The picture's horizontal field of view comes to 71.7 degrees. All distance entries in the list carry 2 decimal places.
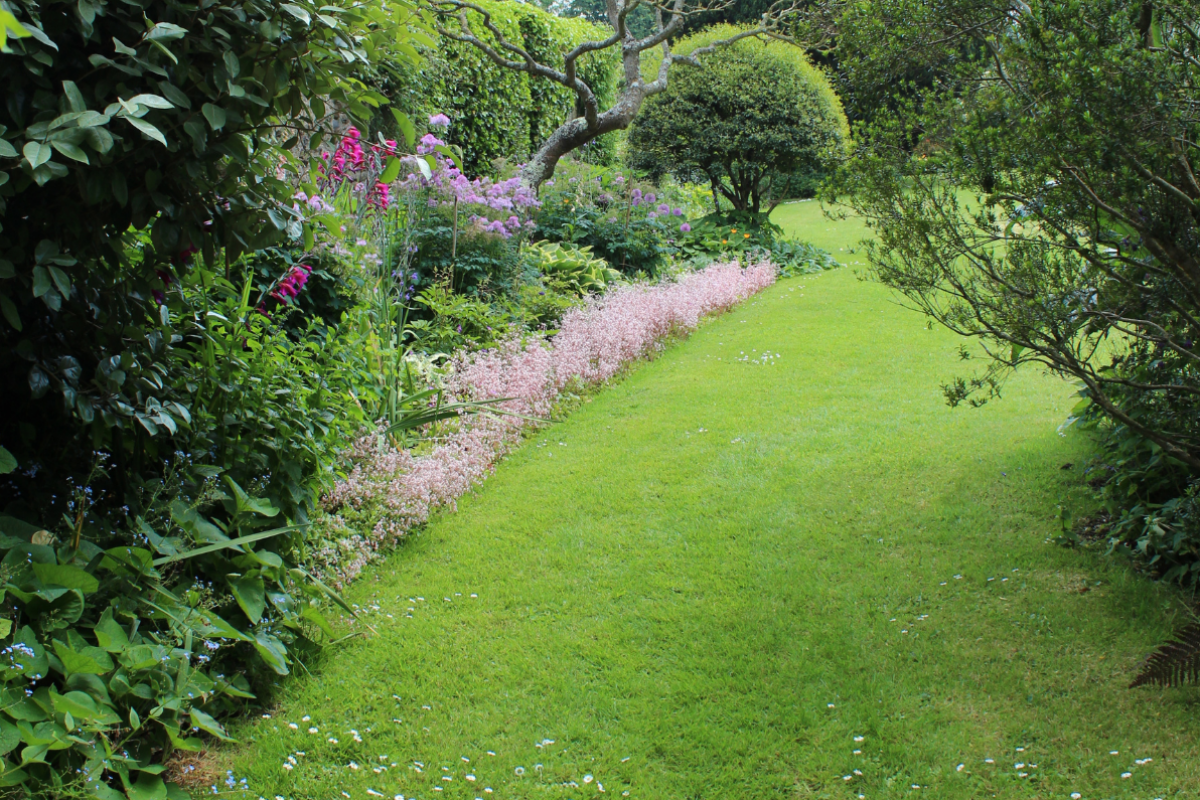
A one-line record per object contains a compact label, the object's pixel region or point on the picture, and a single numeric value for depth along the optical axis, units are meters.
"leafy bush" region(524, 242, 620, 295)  8.12
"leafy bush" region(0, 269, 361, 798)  2.07
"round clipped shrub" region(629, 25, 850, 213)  12.20
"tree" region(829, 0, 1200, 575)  2.71
